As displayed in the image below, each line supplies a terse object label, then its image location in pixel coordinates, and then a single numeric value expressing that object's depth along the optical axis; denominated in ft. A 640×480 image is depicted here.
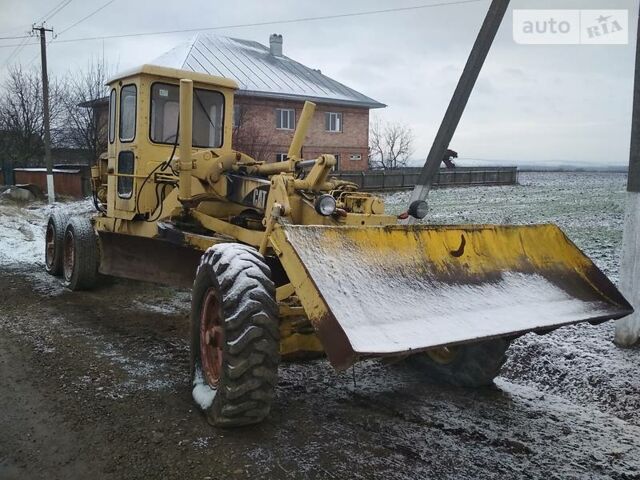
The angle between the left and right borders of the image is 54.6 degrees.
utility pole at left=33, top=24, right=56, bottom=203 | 77.41
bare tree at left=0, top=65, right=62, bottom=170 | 118.21
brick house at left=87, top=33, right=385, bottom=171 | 100.83
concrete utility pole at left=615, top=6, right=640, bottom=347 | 18.30
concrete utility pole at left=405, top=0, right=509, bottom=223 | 25.71
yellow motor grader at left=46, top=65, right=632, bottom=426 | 11.82
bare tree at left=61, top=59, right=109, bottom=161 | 93.25
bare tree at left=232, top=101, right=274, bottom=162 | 90.58
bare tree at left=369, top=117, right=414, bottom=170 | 211.82
